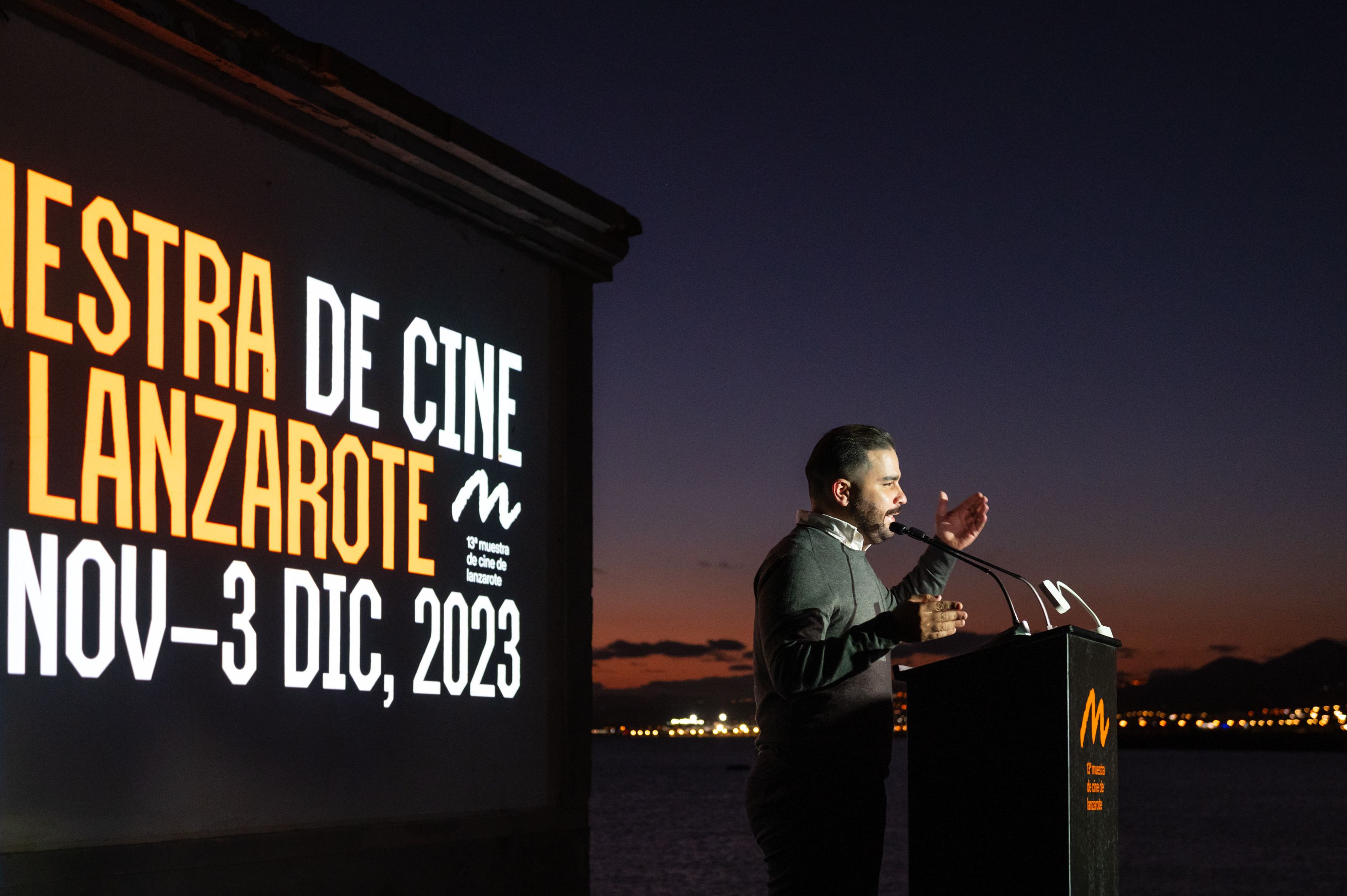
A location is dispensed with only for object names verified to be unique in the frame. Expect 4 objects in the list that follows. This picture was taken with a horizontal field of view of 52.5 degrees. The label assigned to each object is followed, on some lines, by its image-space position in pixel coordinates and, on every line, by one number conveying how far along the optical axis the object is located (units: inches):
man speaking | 103.3
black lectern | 95.3
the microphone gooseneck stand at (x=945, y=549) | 112.0
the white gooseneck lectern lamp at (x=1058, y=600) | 105.3
